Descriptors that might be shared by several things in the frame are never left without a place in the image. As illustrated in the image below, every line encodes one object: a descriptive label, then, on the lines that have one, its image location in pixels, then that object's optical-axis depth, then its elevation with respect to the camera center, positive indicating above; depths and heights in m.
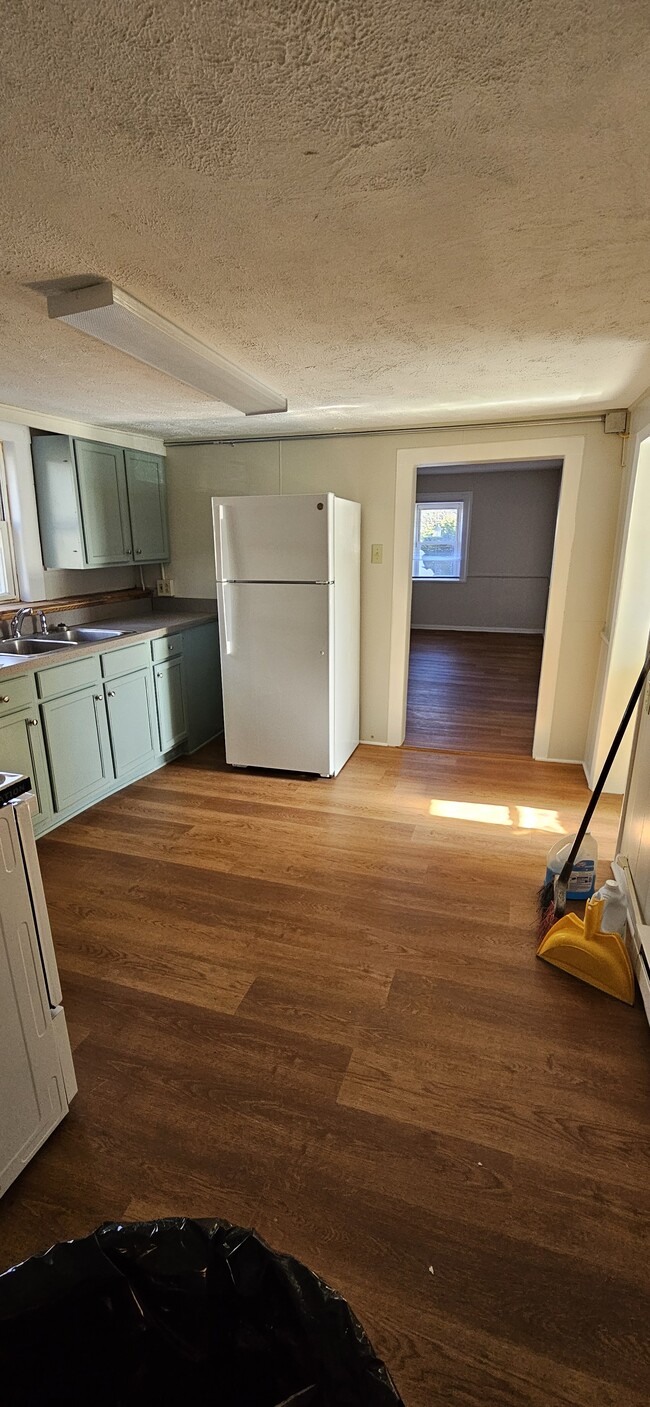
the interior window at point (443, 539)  8.40 -0.09
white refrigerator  3.28 -0.51
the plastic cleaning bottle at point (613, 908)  2.11 -1.28
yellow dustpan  1.91 -1.33
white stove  1.26 -0.99
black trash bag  0.73 -0.95
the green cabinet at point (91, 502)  3.47 +0.19
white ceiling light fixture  1.72 +0.63
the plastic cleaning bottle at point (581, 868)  2.32 -1.26
